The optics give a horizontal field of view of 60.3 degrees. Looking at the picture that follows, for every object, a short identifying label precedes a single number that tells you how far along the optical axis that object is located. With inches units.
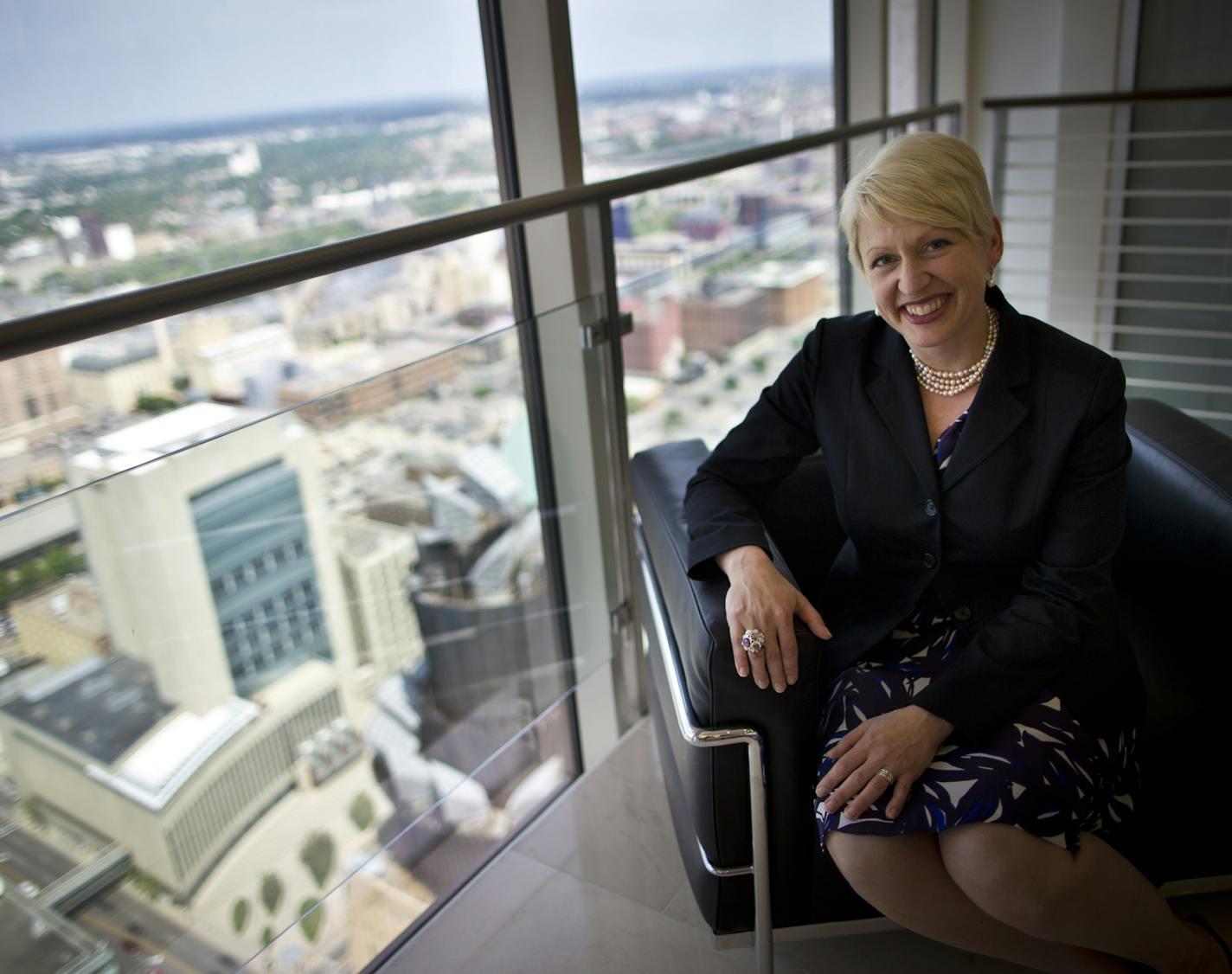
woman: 55.0
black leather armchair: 59.4
